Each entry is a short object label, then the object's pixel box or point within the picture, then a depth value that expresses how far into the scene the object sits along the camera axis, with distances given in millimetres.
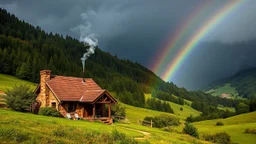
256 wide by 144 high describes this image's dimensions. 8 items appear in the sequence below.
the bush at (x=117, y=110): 58406
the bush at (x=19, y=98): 36500
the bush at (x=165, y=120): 83281
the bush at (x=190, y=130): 55969
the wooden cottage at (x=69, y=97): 41531
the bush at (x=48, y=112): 38344
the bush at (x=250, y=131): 70875
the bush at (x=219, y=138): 60250
